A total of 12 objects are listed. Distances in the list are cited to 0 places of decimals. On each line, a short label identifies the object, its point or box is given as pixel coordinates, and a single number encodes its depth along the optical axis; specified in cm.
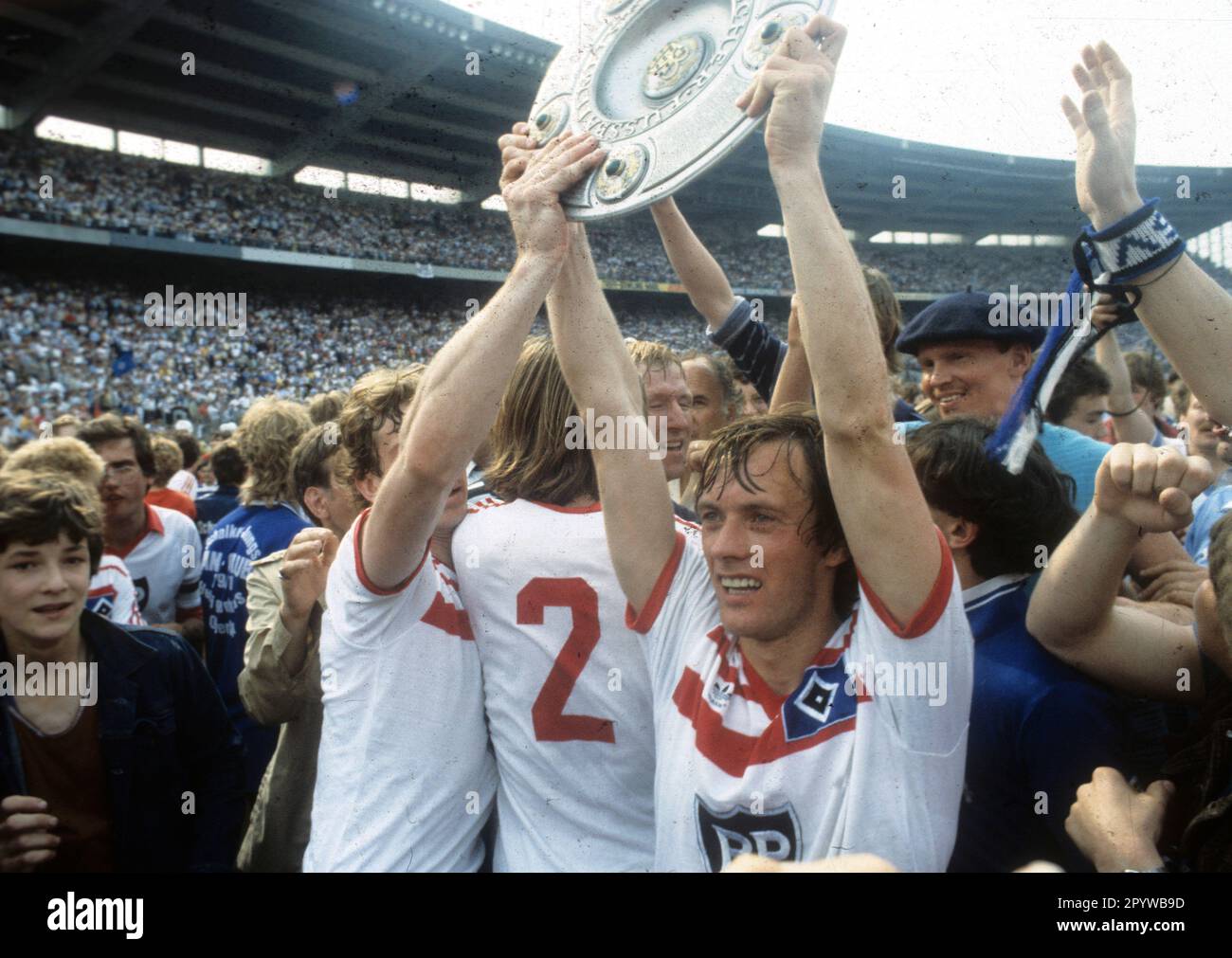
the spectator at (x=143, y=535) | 359
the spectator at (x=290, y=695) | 200
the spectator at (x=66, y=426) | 432
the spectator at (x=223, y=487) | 479
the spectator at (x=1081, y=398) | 306
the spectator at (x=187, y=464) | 667
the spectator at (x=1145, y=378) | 402
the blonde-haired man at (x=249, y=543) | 304
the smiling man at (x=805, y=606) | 124
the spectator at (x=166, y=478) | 464
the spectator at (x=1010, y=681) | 140
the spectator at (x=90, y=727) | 191
